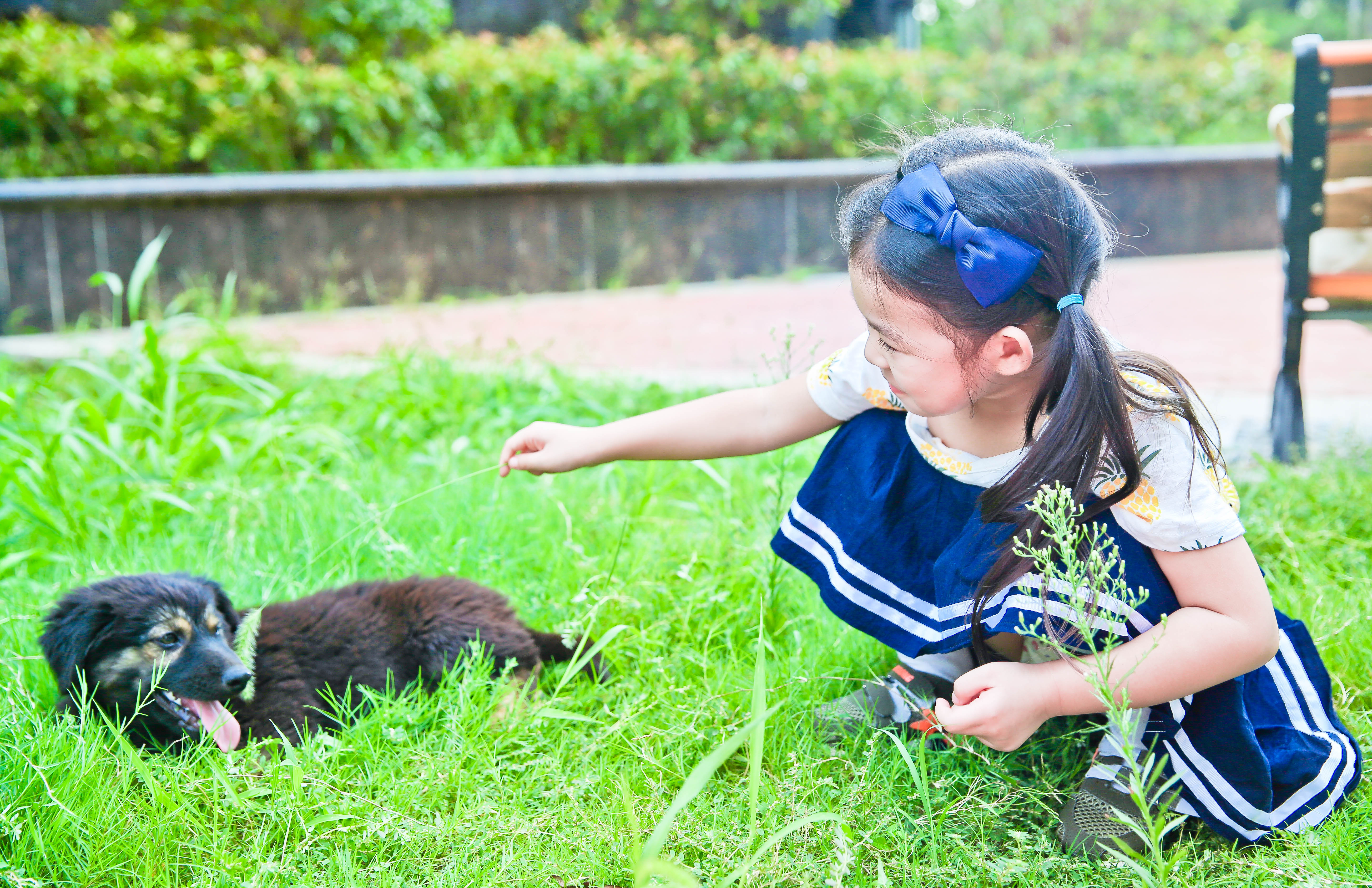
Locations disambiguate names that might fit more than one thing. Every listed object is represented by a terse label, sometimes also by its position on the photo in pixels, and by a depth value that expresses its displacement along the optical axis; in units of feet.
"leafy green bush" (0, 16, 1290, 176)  20.93
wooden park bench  10.85
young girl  5.32
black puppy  6.48
